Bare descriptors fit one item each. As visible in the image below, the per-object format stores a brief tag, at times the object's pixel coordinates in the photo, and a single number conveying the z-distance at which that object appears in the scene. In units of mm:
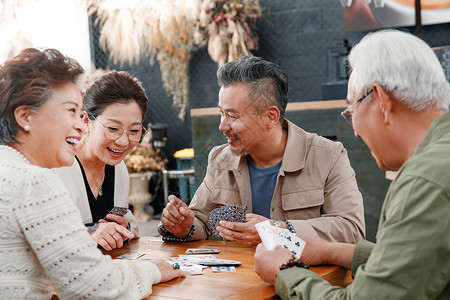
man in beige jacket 2418
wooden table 1630
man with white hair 1261
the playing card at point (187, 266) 1866
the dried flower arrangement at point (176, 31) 6008
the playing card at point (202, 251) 2189
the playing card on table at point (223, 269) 1885
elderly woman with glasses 2590
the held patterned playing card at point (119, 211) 2498
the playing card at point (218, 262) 1946
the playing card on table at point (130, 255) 2143
